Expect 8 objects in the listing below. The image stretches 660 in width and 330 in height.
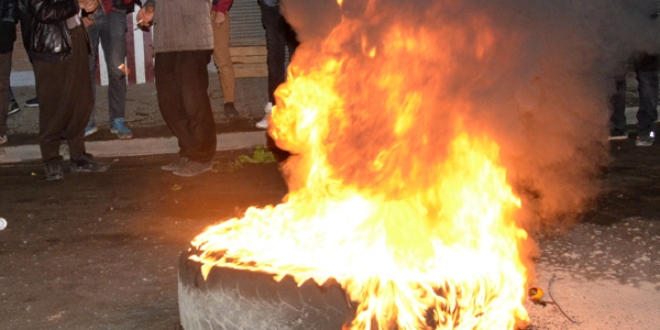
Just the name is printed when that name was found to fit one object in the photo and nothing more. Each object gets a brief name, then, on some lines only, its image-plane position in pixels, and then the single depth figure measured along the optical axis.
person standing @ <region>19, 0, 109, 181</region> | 7.62
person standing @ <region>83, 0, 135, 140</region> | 9.52
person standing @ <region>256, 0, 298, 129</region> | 10.16
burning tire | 3.43
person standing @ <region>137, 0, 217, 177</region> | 7.93
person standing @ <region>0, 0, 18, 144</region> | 8.68
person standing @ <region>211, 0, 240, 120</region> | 10.20
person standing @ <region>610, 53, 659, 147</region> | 9.04
